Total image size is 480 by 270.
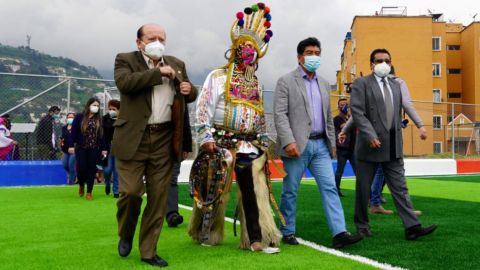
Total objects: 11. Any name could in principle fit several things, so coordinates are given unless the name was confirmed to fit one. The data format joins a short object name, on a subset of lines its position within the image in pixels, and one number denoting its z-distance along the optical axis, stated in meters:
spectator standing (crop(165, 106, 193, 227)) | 6.21
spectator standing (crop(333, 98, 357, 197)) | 9.40
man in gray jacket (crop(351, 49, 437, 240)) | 5.36
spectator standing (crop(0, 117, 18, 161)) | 12.24
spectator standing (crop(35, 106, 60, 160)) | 12.67
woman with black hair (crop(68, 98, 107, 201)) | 9.38
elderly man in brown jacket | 4.07
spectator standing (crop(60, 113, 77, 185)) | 11.43
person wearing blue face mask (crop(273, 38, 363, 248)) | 4.93
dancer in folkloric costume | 4.68
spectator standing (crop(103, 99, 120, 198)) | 9.83
